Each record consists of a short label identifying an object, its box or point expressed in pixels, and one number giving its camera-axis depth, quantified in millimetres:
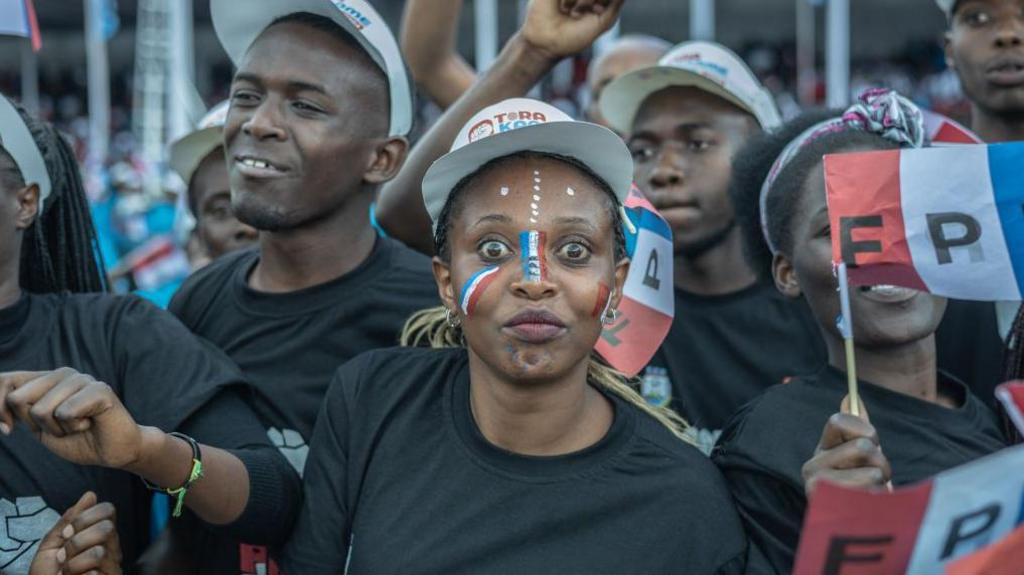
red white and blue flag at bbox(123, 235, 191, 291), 5676
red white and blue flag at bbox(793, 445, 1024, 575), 1666
